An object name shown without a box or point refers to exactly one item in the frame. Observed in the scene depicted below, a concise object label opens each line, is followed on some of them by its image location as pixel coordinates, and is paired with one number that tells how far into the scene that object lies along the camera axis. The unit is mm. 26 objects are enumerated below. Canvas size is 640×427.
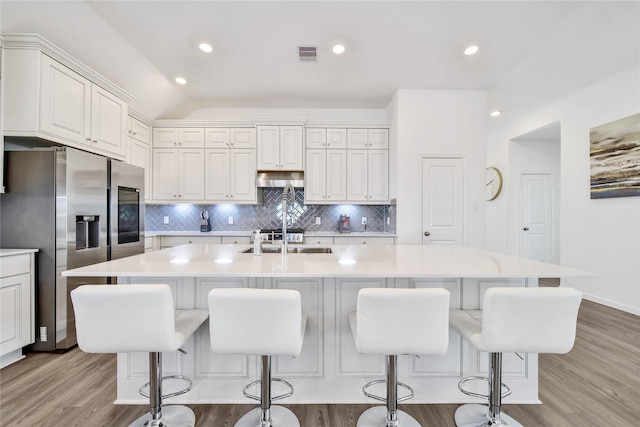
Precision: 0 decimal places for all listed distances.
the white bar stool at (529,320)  1330
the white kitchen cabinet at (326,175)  4406
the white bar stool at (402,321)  1311
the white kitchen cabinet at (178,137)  4445
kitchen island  1870
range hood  4398
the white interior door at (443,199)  3994
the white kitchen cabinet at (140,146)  4016
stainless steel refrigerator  2475
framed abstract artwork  3377
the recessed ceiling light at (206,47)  3025
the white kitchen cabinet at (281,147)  4352
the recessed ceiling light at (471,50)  3061
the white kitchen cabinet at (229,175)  4430
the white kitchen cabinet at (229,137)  4434
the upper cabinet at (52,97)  2389
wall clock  5840
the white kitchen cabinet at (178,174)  4445
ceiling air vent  3088
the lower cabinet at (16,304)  2219
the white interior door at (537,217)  5633
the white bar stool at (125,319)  1318
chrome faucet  2234
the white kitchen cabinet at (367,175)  4414
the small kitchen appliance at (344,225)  4523
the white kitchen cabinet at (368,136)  4418
